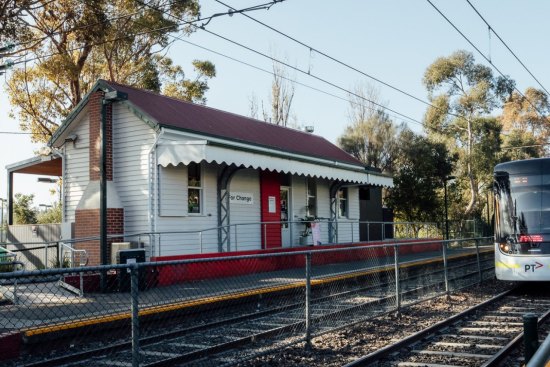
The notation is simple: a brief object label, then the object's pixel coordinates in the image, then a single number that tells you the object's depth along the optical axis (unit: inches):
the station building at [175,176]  626.8
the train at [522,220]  498.9
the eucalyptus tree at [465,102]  1758.1
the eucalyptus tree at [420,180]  1393.9
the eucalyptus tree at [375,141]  1535.4
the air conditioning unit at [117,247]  580.7
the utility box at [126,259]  521.3
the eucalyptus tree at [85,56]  976.3
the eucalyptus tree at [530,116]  2110.0
